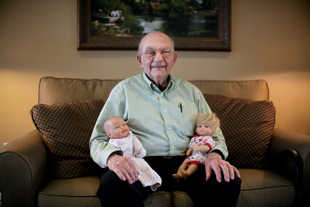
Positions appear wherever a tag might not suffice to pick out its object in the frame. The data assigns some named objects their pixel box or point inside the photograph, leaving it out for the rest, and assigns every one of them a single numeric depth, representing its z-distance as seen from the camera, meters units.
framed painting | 2.39
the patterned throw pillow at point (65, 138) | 1.62
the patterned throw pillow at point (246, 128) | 1.80
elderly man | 1.28
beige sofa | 1.33
